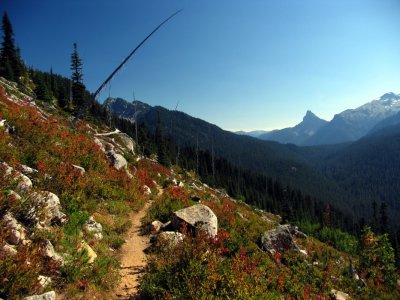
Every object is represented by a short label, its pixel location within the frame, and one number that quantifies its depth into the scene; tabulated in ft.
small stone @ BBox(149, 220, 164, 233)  36.61
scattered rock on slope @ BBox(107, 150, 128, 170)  52.19
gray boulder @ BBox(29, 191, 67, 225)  24.11
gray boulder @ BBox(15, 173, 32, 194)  25.53
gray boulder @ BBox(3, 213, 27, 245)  20.33
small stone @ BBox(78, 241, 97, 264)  23.70
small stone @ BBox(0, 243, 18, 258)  18.09
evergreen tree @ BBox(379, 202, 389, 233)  262.67
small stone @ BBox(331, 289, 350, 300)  33.30
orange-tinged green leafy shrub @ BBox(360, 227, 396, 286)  48.03
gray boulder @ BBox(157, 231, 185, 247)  30.43
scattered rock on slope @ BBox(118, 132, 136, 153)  111.97
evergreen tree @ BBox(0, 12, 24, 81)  171.28
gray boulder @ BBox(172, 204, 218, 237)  35.37
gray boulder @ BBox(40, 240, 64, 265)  20.63
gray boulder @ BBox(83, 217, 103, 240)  28.66
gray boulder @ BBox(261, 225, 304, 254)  41.65
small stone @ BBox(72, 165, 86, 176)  36.97
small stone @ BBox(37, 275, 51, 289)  18.30
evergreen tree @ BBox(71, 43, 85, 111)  203.51
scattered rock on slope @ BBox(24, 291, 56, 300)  16.40
